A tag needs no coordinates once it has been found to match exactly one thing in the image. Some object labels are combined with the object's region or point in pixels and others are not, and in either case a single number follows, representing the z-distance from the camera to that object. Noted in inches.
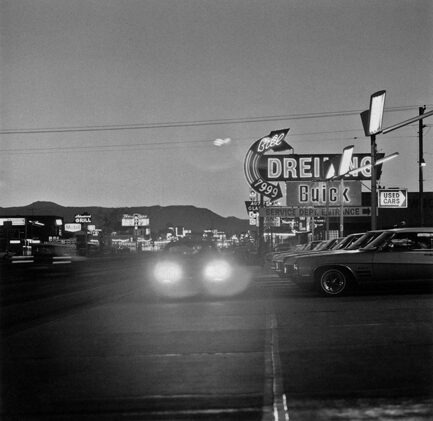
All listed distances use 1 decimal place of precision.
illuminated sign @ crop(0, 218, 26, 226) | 4864.7
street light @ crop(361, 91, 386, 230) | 1045.2
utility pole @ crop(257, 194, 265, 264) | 2064.5
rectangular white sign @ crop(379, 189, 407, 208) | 1624.0
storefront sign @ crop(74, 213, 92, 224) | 6082.7
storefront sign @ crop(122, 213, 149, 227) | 6520.7
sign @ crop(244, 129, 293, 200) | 1883.6
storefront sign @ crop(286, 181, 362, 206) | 1979.6
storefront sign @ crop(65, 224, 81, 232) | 6102.4
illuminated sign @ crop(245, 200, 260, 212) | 2711.1
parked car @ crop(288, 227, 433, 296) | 599.5
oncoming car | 707.4
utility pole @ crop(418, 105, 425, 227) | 1454.5
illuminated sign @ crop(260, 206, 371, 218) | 1894.7
